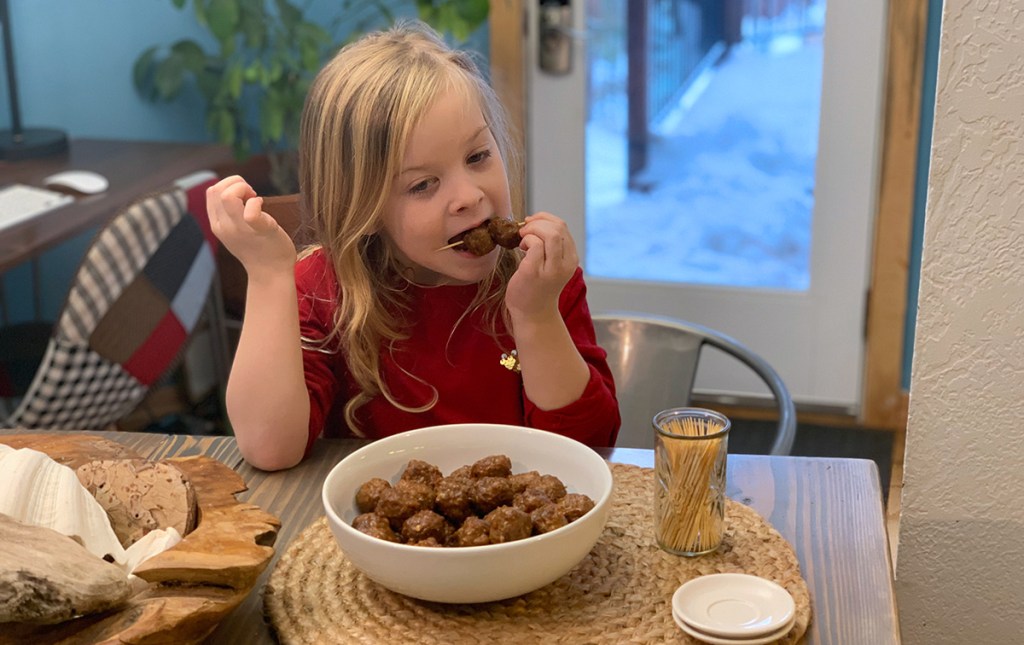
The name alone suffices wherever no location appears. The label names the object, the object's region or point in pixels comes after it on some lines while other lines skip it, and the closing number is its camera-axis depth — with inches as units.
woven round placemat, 36.5
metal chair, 67.4
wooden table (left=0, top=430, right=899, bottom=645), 37.2
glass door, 114.7
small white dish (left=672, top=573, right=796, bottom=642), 35.6
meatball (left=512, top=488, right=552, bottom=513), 39.3
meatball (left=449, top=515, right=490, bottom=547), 37.9
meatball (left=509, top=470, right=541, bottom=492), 40.9
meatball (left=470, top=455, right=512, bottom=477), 42.0
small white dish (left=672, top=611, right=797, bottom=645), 35.4
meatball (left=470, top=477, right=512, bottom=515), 40.2
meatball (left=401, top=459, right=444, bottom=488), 41.5
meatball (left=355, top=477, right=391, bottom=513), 40.6
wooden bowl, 33.2
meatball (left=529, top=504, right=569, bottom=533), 38.0
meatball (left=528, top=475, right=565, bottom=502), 40.3
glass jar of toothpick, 40.7
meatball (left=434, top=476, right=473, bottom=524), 40.0
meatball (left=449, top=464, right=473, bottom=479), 41.5
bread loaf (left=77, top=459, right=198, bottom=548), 39.4
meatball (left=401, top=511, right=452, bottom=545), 38.5
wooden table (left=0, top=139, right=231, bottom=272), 92.0
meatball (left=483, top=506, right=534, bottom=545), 37.4
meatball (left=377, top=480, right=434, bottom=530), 39.6
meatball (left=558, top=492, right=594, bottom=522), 38.6
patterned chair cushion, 85.0
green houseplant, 113.7
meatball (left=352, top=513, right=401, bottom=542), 38.2
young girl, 49.9
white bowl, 35.8
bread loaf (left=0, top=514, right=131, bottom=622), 32.4
